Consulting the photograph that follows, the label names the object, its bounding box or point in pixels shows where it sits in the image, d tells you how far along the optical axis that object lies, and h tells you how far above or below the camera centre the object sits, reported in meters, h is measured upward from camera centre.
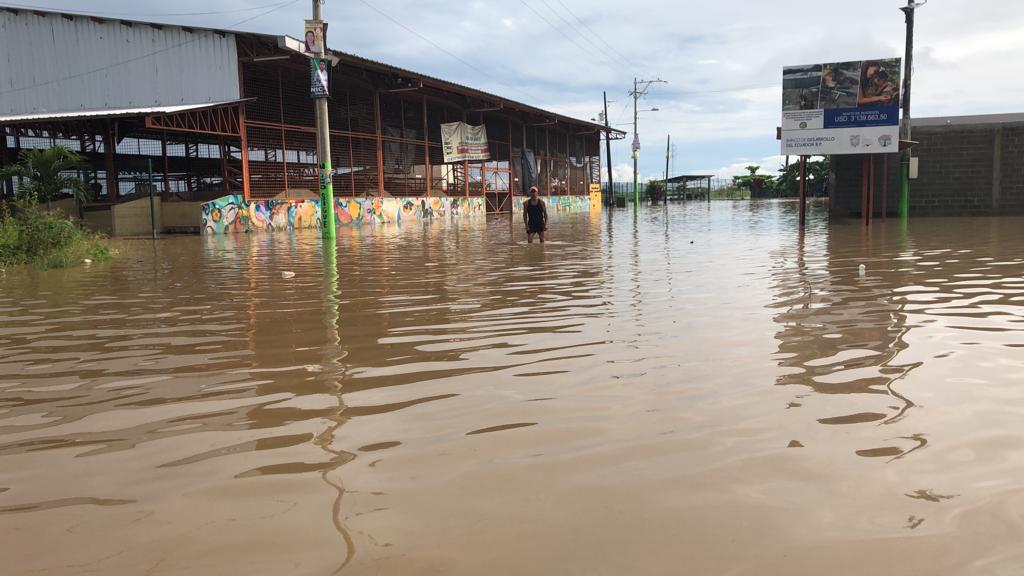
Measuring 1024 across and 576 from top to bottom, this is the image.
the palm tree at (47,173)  23.30 +1.79
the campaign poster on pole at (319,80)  19.77 +3.92
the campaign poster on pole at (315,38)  19.23 +4.98
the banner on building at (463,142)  37.81 +4.01
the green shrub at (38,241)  12.27 -0.25
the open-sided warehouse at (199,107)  26.16 +4.64
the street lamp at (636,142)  52.42 +5.35
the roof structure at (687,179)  69.62 +3.06
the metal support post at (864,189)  22.41 +0.51
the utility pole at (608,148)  57.16 +5.29
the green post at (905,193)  24.71 +0.39
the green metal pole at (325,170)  19.98 +1.42
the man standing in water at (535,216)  16.38 -0.05
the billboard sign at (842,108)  21.08 +2.98
